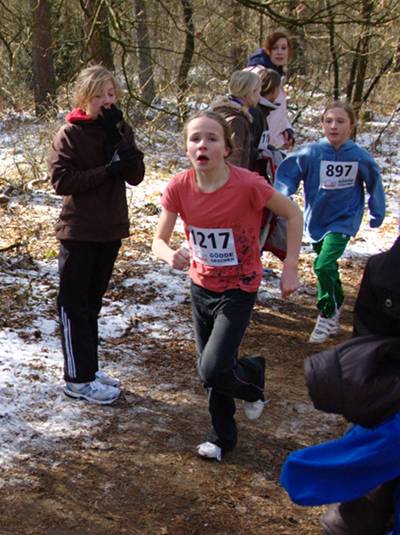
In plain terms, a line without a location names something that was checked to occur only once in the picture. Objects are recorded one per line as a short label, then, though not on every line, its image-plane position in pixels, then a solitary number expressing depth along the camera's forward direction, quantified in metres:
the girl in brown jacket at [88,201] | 3.90
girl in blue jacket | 5.37
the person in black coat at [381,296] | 2.29
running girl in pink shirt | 3.38
